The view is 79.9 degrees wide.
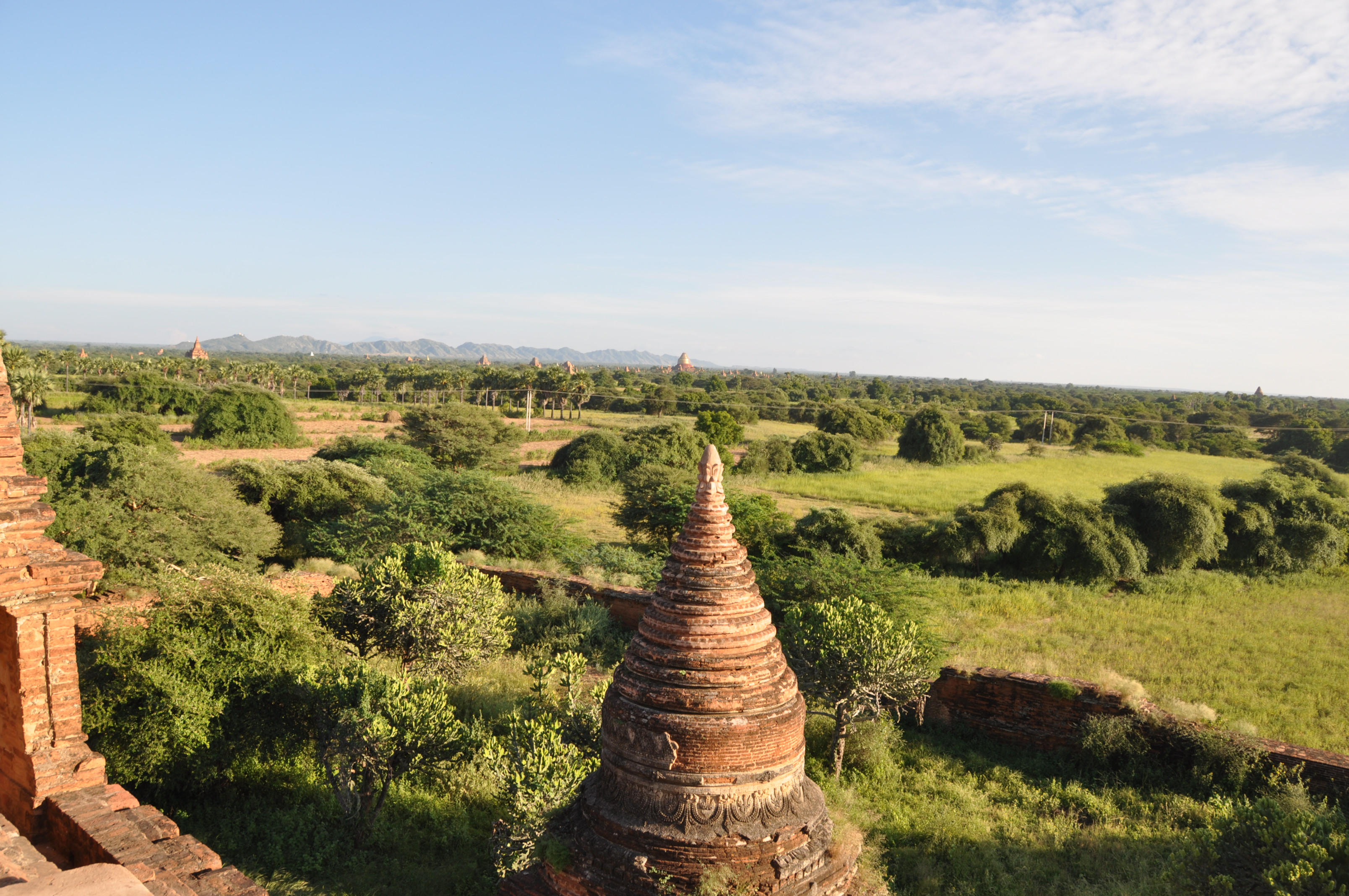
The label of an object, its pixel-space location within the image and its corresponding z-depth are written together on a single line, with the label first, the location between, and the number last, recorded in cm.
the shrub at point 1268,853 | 723
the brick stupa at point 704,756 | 677
